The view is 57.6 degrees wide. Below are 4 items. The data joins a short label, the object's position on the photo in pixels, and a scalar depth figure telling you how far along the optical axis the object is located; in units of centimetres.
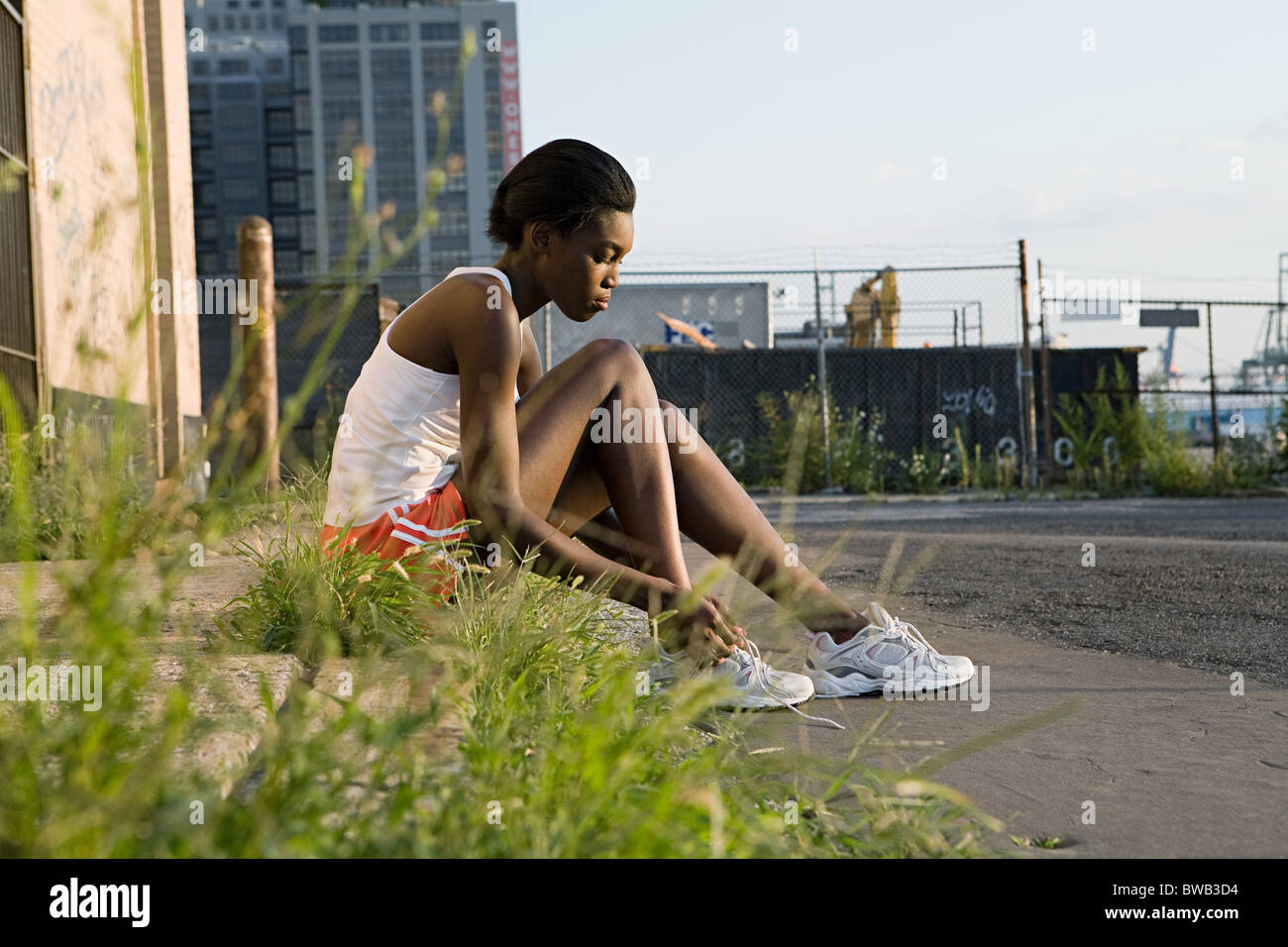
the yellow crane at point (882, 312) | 1487
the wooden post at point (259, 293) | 544
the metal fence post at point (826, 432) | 1299
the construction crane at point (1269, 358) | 1569
